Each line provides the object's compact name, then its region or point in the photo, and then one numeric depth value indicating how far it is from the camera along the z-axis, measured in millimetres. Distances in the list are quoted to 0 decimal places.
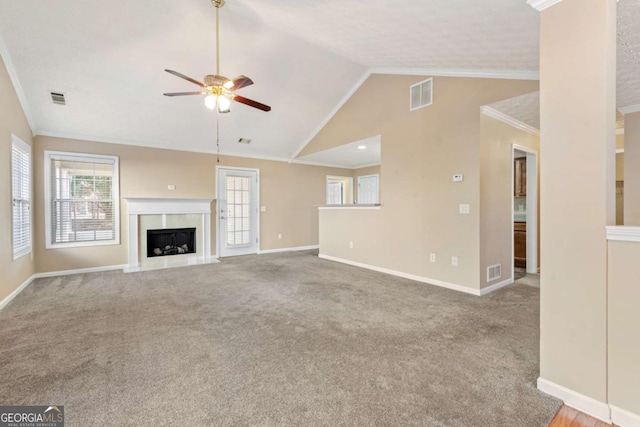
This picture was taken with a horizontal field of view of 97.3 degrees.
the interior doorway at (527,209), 4762
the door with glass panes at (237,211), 6711
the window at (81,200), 4945
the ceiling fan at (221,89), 2941
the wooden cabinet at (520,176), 5211
